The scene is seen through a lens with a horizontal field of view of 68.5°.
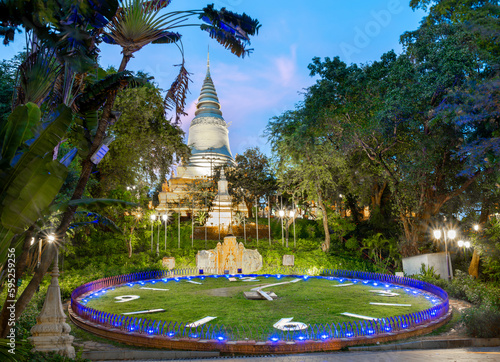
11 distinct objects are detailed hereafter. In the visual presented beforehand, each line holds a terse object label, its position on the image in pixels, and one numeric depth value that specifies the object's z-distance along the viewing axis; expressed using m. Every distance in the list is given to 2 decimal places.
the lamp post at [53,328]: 6.91
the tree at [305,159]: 24.44
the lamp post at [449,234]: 16.77
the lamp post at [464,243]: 19.10
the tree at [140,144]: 22.46
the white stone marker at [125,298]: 14.12
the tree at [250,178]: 36.38
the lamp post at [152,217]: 23.55
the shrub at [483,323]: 9.36
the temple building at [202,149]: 37.62
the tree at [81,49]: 6.01
